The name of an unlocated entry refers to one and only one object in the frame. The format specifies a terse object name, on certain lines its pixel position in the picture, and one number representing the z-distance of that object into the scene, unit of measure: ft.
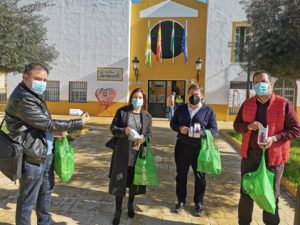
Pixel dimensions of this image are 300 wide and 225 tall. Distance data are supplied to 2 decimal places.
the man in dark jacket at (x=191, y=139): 14.32
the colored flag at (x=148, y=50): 56.44
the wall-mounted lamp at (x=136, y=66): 56.75
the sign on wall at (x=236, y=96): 55.16
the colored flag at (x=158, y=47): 56.70
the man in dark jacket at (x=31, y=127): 9.87
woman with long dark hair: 13.03
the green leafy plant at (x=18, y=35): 30.07
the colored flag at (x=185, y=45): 55.47
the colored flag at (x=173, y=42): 56.89
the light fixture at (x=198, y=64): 54.60
